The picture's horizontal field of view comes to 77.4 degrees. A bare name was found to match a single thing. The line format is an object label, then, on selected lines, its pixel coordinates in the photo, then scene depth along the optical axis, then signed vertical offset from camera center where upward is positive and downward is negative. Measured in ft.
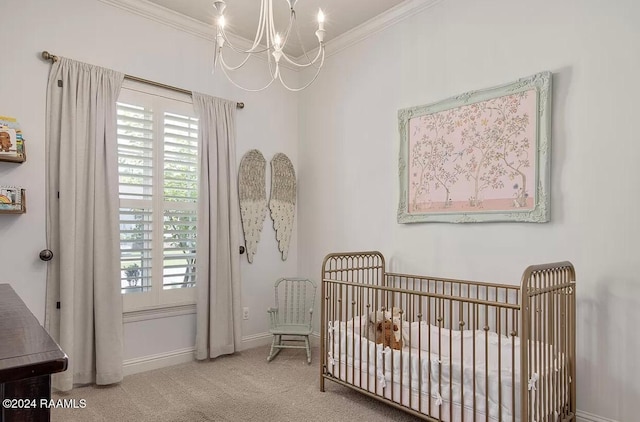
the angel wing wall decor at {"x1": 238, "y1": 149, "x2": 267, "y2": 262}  11.66 +0.40
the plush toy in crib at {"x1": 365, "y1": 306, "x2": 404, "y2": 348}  7.95 -2.34
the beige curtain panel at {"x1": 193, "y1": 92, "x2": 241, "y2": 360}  10.54 -0.66
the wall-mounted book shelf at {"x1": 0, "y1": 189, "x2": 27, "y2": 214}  7.68 +0.08
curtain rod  8.50 +3.20
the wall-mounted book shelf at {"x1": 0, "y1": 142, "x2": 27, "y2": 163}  7.67 +1.04
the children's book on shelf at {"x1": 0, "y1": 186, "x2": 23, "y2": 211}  7.68 +0.24
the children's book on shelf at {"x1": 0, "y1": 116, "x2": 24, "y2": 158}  7.70 +1.40
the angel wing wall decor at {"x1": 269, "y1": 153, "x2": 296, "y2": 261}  12.50 +0.37
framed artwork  7.61 +1.15
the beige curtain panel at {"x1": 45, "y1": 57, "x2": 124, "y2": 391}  8.47 -0.29
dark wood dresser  2.43 -1.01
